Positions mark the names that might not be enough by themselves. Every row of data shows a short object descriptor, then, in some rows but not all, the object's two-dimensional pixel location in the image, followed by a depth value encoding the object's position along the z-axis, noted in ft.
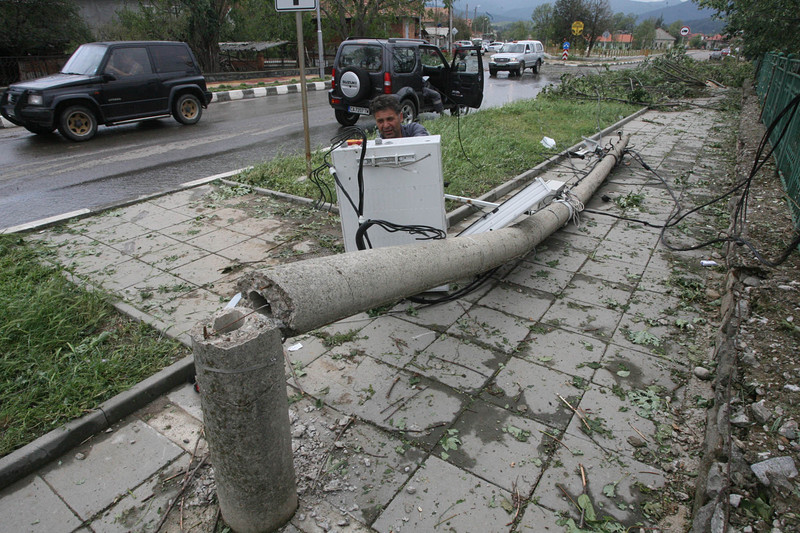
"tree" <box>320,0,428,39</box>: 90.27
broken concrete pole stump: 6.06
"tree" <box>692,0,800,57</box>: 25.81
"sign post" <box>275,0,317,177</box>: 20.20
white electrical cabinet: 12.24
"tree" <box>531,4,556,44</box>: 203.25
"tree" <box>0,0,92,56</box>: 61.52
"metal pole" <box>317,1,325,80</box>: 80.65
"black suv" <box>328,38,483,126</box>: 36.19
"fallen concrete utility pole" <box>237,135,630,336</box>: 6.79
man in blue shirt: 13.73
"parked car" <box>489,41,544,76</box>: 95.61
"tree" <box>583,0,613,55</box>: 187.01
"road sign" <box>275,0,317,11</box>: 20.18
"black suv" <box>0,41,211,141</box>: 32.14
